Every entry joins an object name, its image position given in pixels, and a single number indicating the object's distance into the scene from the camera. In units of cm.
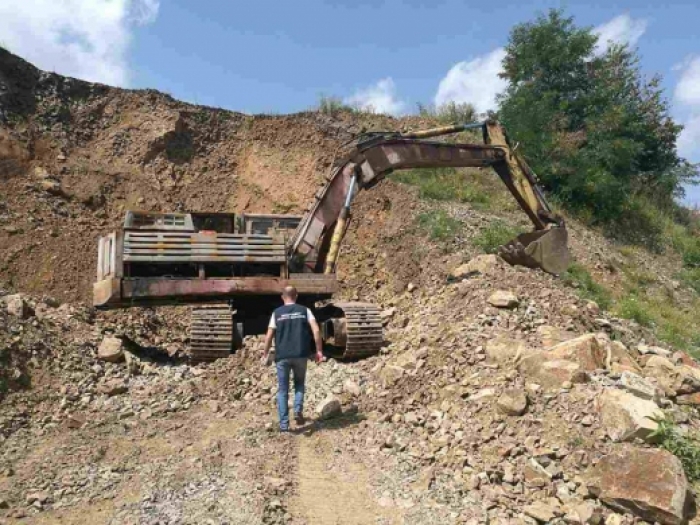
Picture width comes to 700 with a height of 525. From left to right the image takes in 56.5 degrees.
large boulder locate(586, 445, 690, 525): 434
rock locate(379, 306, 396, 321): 1030
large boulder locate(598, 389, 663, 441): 502
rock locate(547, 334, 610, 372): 629
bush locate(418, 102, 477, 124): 2086
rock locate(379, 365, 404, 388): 701
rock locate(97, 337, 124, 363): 827
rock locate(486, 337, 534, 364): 663
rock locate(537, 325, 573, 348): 714
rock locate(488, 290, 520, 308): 827
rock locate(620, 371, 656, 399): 557
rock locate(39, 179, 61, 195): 1415
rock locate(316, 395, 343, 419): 645
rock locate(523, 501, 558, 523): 444
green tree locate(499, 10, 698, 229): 1784
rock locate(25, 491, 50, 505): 477
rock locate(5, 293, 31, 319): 850
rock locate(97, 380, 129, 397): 735
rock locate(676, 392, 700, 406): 623
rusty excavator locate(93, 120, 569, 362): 807
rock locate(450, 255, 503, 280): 1017
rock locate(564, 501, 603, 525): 439
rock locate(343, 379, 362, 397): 704
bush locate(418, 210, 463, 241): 1316
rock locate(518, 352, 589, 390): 591
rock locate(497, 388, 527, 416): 562
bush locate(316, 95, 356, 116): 1871
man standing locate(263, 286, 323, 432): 608
